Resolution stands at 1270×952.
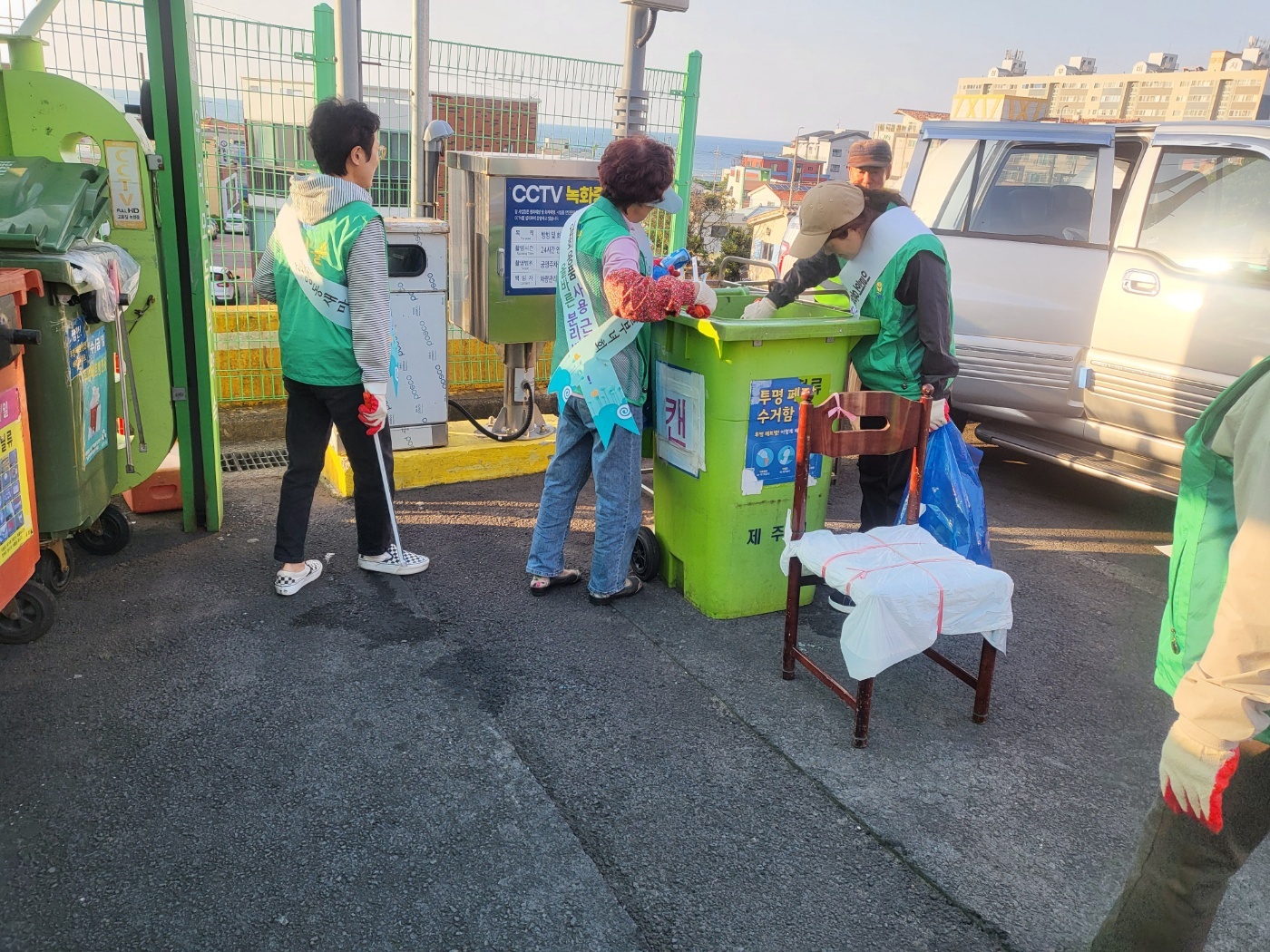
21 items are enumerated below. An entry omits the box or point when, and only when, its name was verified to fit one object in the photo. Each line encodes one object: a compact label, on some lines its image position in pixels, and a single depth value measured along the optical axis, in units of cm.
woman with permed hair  344
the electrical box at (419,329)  484
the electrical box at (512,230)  504
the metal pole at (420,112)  569
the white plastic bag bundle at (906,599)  279
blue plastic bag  350
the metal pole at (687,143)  654
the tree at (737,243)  3892
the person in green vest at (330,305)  345
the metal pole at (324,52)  521
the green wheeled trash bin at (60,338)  313
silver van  467
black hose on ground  543
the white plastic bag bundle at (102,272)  322
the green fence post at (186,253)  379
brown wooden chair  317
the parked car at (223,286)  530
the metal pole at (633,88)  575
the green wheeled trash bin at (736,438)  355
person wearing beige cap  356
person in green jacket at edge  151
